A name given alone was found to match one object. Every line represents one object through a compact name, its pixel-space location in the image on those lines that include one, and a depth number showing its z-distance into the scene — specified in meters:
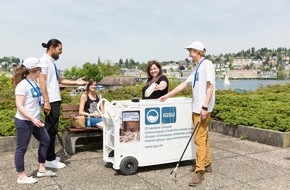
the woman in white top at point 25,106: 4.86
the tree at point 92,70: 89.54
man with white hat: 5.11
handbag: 6.71
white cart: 5.39
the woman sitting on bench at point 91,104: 6.84
